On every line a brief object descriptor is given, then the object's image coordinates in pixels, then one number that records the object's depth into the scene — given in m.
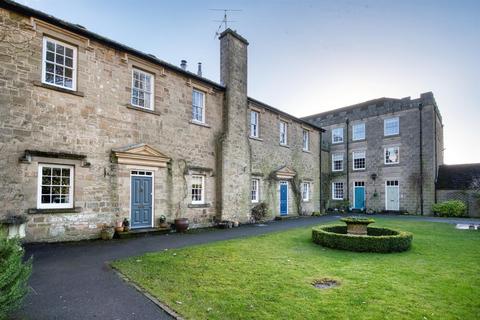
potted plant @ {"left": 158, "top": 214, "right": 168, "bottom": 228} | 12.37
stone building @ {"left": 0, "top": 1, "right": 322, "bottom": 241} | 8.96
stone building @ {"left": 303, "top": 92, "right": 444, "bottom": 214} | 23.83
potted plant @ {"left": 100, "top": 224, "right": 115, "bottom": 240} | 10.43
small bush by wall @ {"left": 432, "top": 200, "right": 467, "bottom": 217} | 21.58
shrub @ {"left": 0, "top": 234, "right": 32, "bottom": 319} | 3.16
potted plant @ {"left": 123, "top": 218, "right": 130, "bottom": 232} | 10.99
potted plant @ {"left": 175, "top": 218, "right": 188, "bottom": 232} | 12.69
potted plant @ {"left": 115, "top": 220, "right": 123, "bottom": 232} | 10.75
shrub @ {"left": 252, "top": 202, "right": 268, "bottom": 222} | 17.31
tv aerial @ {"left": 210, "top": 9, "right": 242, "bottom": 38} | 16.17
